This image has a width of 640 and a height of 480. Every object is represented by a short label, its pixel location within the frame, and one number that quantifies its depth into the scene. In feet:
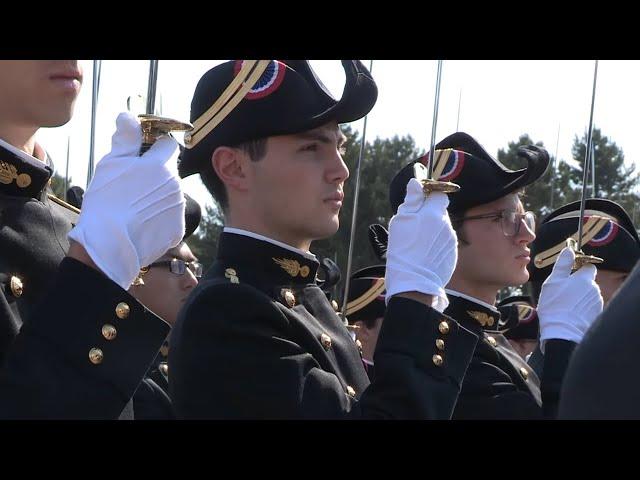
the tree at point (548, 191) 132.95
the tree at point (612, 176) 126.63
